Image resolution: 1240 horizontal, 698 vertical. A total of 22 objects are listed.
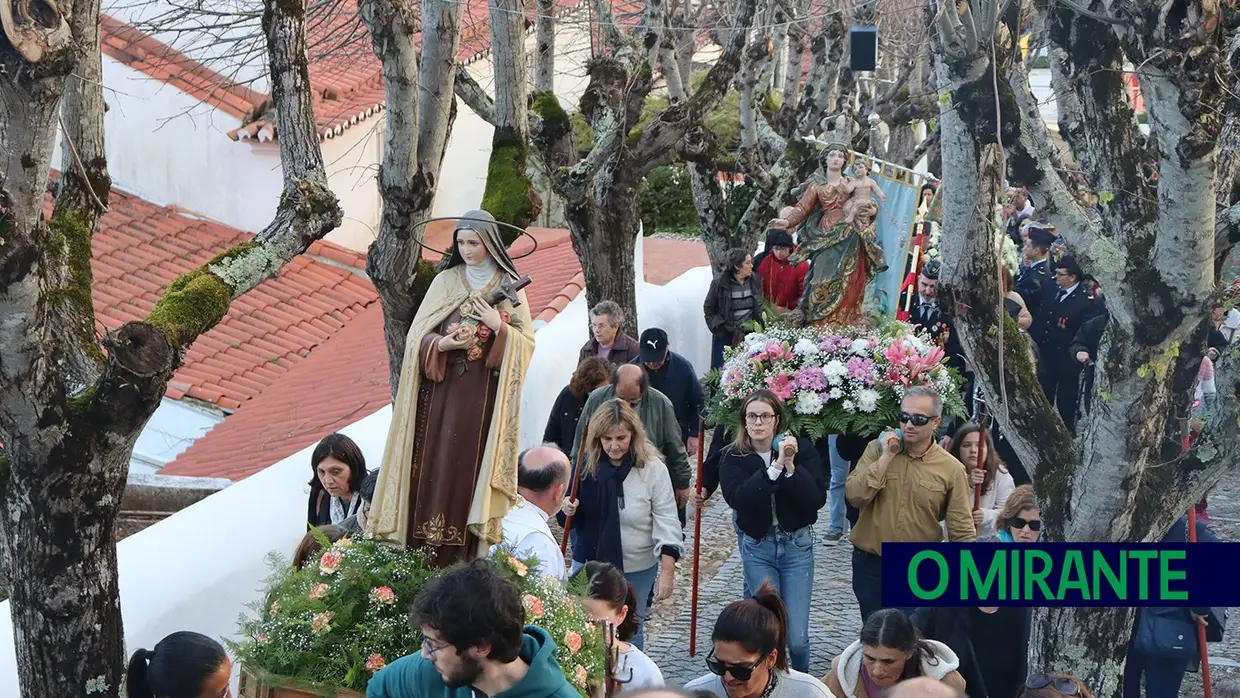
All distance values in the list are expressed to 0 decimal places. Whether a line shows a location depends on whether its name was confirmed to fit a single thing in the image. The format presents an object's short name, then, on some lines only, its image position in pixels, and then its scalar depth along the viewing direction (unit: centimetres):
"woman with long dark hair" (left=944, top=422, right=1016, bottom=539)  805
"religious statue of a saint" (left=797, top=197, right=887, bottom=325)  1088
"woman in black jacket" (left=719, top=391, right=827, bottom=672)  737
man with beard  392
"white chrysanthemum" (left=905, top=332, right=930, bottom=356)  999
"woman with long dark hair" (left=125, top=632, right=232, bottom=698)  494
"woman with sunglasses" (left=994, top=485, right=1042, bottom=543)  709
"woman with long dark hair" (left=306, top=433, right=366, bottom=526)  699
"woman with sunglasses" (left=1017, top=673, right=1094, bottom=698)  527
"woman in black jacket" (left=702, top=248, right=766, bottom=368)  1199
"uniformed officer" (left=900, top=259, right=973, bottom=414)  1143
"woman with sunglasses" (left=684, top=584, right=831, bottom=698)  526
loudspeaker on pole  1225
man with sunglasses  723
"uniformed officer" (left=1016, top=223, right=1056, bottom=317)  1199
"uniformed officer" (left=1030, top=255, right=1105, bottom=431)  1132
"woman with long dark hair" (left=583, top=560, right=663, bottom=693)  560
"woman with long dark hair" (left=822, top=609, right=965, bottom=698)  552
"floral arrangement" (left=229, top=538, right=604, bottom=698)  529
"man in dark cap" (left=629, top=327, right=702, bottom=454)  988
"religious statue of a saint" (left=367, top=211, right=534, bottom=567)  579
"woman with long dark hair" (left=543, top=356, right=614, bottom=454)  916
